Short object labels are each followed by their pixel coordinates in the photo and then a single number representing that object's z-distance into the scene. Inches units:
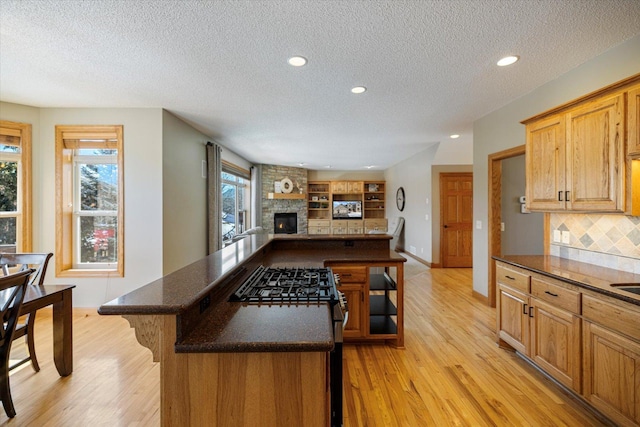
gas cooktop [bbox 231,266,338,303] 61.8
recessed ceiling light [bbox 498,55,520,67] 98.1
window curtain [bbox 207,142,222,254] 199.9
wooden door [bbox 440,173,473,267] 260.4
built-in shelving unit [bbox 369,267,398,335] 114.8
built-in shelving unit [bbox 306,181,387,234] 398.6
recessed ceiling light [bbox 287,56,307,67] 98.0
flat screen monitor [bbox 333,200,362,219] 404.5
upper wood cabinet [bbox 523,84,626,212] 78.2
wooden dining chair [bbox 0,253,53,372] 102.3
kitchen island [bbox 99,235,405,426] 43.7
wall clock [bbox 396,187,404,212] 334.4
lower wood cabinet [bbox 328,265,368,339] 108.7
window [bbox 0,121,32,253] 143.0
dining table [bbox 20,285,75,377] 91.3
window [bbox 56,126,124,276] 148.4
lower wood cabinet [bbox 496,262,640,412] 63.7
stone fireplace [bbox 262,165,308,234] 354.9
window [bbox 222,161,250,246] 270.1
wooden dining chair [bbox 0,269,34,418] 74.1
